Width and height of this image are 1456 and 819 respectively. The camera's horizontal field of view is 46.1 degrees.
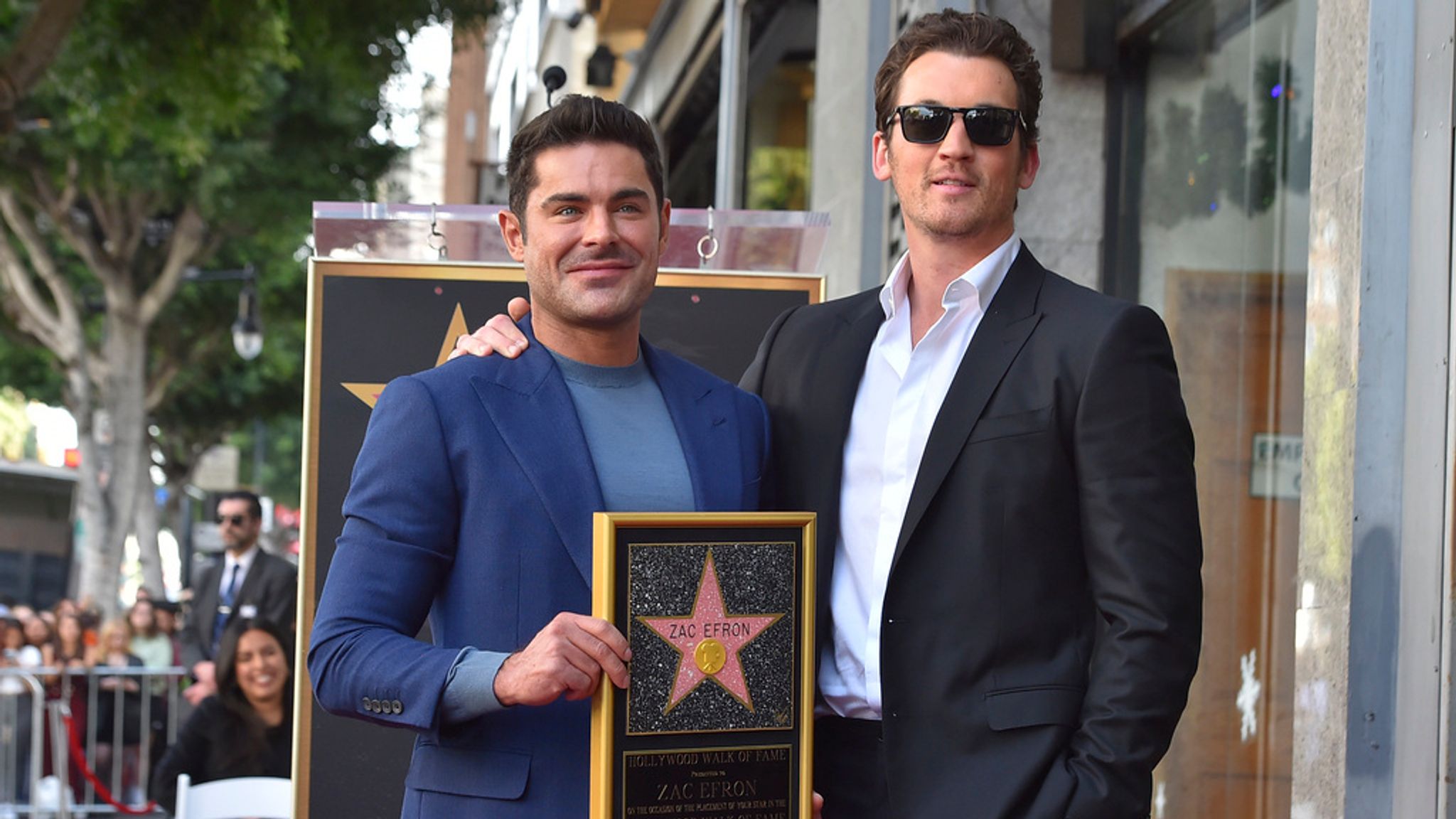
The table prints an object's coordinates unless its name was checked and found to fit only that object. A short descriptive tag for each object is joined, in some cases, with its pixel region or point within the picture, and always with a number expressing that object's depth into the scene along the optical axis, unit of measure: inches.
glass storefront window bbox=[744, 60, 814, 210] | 403.9
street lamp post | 922.1
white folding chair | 248.8
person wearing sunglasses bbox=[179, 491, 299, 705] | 416.8
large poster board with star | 171.0
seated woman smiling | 327.3
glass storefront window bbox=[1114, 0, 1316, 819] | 197.8
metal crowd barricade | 462.6
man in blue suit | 102.3
